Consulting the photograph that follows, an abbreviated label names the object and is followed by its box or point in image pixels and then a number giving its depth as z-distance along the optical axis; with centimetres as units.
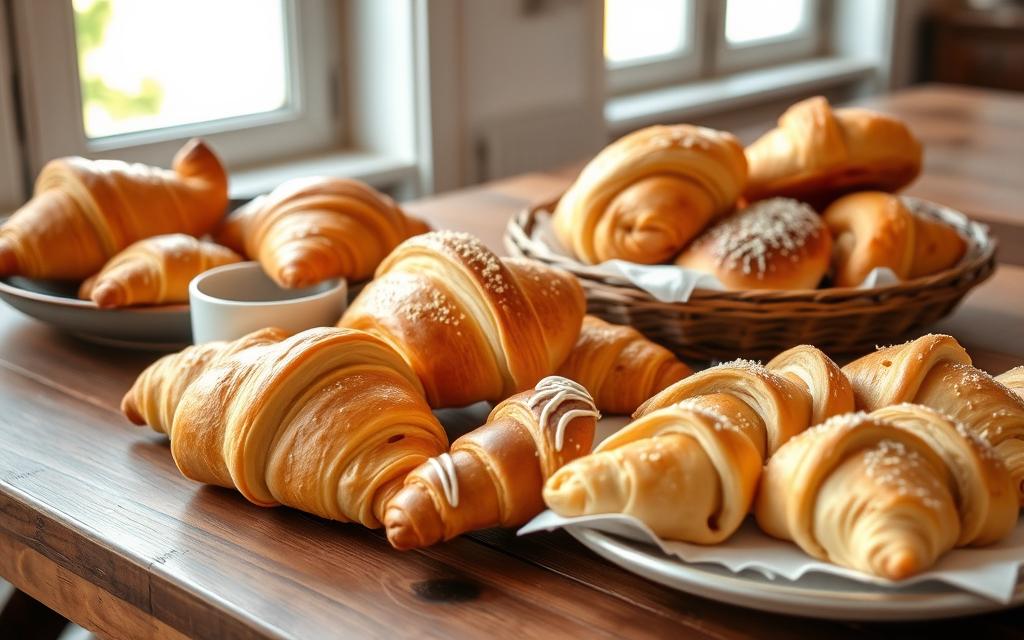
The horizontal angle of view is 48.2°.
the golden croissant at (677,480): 59
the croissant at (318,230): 97
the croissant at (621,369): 83
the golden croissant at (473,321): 79
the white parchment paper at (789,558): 55
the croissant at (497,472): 63
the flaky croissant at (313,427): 67
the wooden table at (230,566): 61
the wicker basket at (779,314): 92
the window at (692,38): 334
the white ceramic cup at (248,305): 89
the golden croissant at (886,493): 55
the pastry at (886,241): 100
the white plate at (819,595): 55
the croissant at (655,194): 102
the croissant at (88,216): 104
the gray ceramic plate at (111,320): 98
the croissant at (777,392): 65
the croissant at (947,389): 66
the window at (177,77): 197
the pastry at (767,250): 96
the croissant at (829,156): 110
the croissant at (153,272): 97
